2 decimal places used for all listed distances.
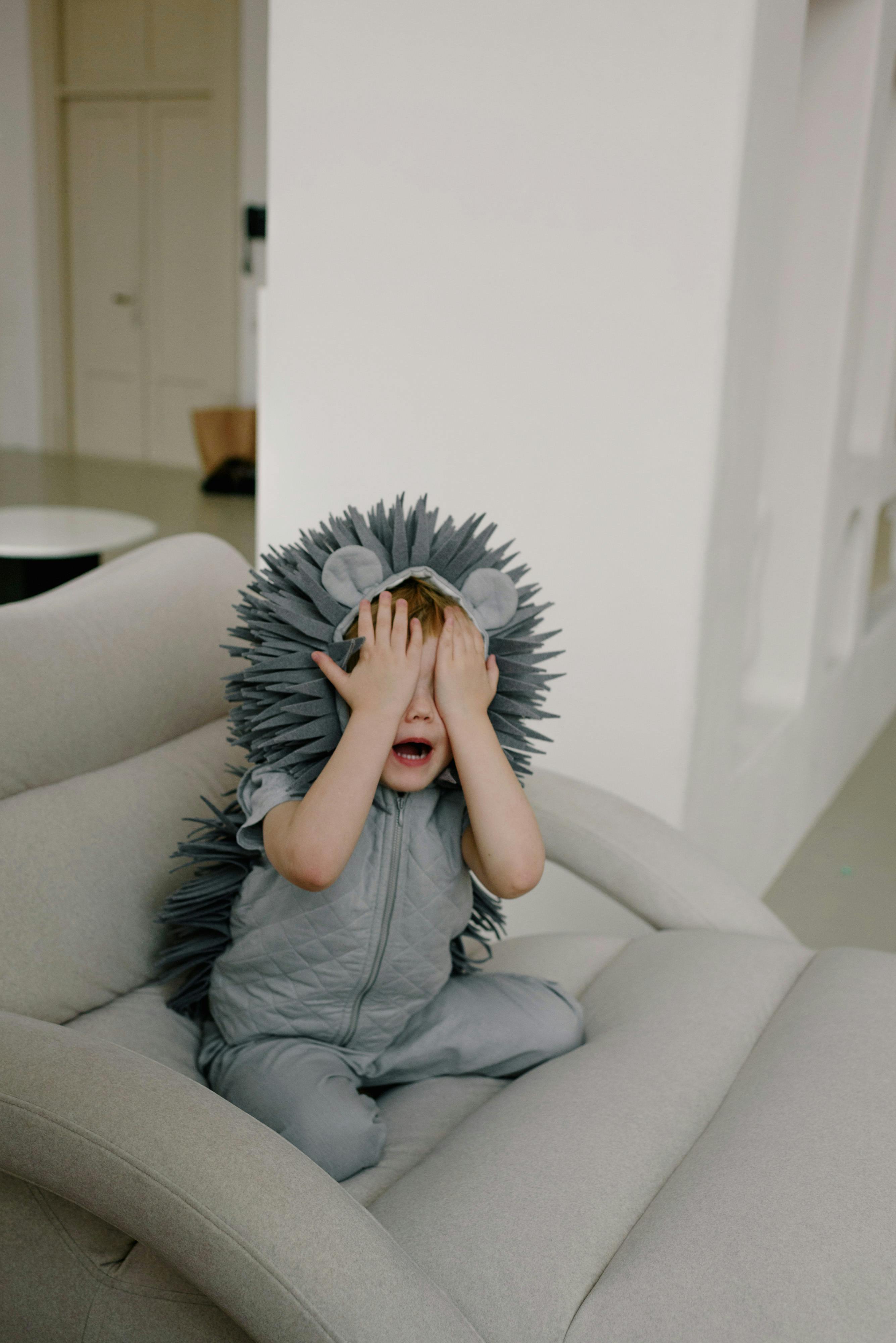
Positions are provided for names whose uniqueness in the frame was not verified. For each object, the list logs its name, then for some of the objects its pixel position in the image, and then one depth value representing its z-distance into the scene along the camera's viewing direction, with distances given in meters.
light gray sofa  0.77
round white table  2.85
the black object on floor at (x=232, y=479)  6.66
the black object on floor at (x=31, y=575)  3.09
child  1.03
